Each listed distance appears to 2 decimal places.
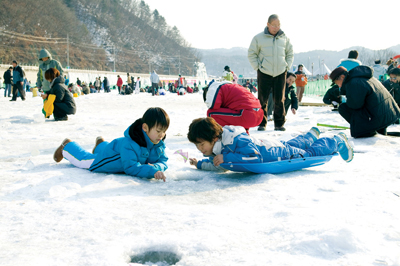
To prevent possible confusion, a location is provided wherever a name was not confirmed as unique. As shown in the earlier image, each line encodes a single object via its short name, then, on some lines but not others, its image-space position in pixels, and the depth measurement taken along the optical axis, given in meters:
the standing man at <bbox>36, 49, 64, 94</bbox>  8.63
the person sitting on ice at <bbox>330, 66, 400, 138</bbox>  4.99
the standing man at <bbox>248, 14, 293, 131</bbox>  6.11
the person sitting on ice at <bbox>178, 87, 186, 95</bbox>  26.69
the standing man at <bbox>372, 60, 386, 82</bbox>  12.79
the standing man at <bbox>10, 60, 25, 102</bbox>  13.81
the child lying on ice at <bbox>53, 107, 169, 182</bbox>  2.96
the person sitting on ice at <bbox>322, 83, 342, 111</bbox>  6.50
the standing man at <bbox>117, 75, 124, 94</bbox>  28.72
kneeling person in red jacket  4.37
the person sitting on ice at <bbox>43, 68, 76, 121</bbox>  7.41
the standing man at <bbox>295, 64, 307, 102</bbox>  13.99
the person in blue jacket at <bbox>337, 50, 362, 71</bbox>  6.23
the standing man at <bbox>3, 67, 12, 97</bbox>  15.42
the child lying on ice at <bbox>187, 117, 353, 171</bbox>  3.01
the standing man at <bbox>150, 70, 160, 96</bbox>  23.20
